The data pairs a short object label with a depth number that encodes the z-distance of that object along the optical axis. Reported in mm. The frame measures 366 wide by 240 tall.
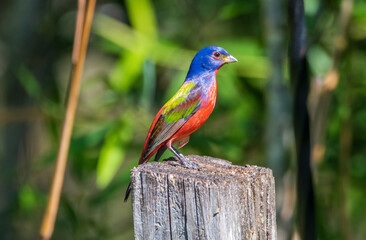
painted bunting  4910
